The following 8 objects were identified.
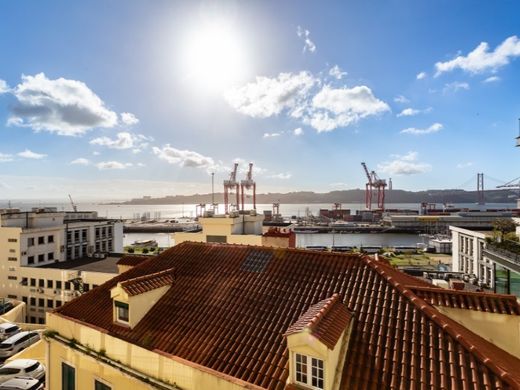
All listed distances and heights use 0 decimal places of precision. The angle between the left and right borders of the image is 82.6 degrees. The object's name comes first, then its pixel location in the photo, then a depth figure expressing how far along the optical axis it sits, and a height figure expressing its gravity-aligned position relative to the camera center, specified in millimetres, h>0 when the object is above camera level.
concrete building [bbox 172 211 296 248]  28250 -2909
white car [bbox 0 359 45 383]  15680 -9097
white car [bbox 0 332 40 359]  19583 -9822
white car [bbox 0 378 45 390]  14289 -8984
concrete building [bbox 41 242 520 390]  5609 -3077
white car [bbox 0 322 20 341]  21531 -9563
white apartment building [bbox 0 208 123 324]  30719 -7289
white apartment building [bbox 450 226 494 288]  35406 -7192
